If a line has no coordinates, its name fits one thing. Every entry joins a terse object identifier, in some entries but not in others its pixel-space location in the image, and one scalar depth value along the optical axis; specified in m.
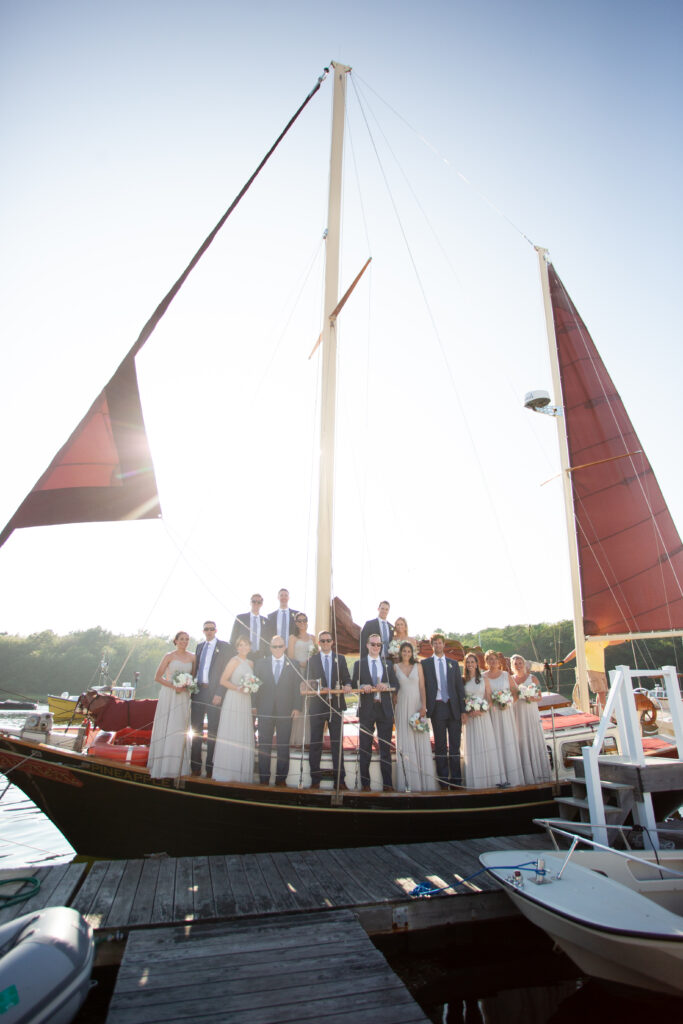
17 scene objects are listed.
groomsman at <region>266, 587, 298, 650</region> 7.53
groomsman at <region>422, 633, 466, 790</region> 6.82
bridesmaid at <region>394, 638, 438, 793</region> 6.54
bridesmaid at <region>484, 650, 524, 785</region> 7.05
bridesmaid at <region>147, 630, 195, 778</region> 5.97
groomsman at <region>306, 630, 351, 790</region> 6.44
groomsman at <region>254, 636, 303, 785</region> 6.43
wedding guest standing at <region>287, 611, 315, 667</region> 7.25
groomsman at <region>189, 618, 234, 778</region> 6.45
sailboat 5.34
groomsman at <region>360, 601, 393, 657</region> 7.35
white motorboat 3.67
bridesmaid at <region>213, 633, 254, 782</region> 6.16
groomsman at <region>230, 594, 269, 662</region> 7.36
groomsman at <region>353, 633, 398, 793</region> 6.61
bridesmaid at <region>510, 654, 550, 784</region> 7.32
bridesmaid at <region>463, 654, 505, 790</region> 6.80
